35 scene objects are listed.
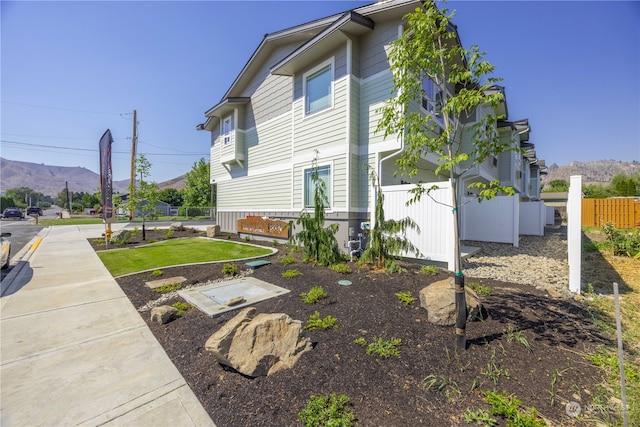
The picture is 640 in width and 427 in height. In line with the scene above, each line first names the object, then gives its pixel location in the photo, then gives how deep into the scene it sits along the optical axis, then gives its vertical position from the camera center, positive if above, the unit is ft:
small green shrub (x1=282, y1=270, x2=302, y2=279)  18.79 -4.63
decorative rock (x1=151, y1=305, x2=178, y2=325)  12.62 -5.13
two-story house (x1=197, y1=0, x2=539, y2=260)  25.93 +11.91
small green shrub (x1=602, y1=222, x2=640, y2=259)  25.40 -3.09
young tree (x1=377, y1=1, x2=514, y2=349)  9.75 +4.97
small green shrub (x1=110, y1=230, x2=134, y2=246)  37.04 -3.99
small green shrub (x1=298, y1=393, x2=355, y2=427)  6.49 -5.35
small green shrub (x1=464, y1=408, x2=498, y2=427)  6.46 -5.33
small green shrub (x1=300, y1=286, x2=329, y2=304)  14.12 -4.77
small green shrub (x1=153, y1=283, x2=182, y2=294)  16.85 -5.13
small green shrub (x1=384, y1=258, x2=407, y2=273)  18.69 -4.12
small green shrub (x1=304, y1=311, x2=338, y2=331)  11.21 -4.97
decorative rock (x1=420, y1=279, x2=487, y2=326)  11.14 -4.26
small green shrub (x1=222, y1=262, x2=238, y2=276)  20.22 -4.63
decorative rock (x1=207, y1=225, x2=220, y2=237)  44.58 -3.34
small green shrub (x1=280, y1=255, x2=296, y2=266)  22.79 -4.40
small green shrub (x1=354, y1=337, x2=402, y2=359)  9.31 -5.12
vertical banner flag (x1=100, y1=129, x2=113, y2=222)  35.18 +4.63
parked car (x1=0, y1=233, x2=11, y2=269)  21.21 -3.46
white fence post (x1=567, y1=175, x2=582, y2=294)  15.30 -1.13
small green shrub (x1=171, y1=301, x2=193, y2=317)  13.48 -5.21
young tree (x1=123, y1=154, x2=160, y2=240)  40.27 +3.13
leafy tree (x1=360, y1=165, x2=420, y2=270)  19.94 -2.41
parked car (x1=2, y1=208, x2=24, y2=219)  108.68 -0.70
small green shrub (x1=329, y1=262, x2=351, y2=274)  19.40 -4.38
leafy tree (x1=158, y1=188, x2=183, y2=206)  172.96 +9.73
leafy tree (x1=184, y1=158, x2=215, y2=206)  128.57 +13.82
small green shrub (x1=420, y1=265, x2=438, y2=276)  18.66 -4.41
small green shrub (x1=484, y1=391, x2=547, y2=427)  6.32 -5.23
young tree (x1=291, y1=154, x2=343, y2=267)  22.06 -2.37
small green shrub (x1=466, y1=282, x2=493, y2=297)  14.87 -4.66
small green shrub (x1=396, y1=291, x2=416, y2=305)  13.51 -4.66
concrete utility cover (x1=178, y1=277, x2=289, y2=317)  13.88 -5.09
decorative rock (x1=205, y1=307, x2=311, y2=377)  8.60 -4.71
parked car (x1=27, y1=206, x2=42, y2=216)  133.39 +0.72
